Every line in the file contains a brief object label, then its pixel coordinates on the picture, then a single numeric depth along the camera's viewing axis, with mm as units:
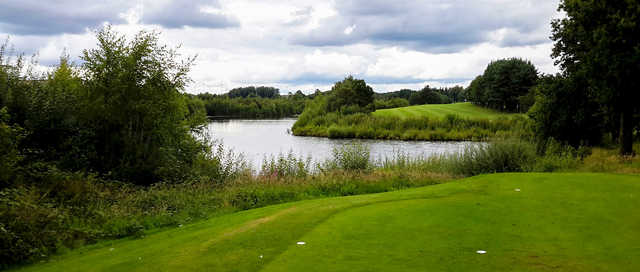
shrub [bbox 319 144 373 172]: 18719
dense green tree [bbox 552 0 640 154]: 17922
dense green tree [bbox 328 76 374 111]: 76250
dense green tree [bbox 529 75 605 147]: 24828
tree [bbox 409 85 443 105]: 135125
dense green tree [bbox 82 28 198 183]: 15844
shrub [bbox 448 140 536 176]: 17781
